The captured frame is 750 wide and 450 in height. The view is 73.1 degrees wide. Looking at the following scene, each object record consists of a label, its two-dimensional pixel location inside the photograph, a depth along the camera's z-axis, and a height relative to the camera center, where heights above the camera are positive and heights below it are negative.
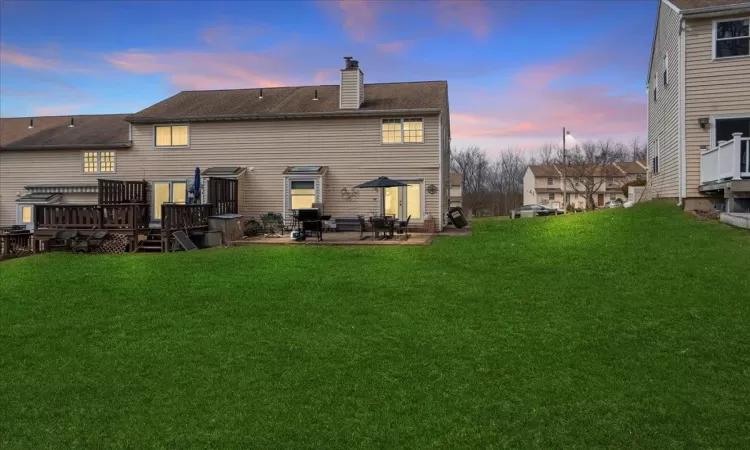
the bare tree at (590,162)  53.19 +5.32
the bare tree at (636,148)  74.50 +8.73
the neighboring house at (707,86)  14.43 +3.50
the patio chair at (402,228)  16.55 -0.63
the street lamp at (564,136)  50.50 +7.17
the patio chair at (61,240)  15.56 -0.87
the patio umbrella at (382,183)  16.15 +0.83
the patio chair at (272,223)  19.19 -0.50
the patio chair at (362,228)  15.80 -0.59
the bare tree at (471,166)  74.12 +6.24
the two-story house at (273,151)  19.55 +2.47
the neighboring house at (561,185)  62.06 +3.01
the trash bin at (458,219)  19.34 -0.41
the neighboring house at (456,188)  60.88 +2.53
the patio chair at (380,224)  15.11 -0.45
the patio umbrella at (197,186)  18.09 +0.88
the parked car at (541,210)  43.26 -0.22
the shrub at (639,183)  28.96 +1.42
